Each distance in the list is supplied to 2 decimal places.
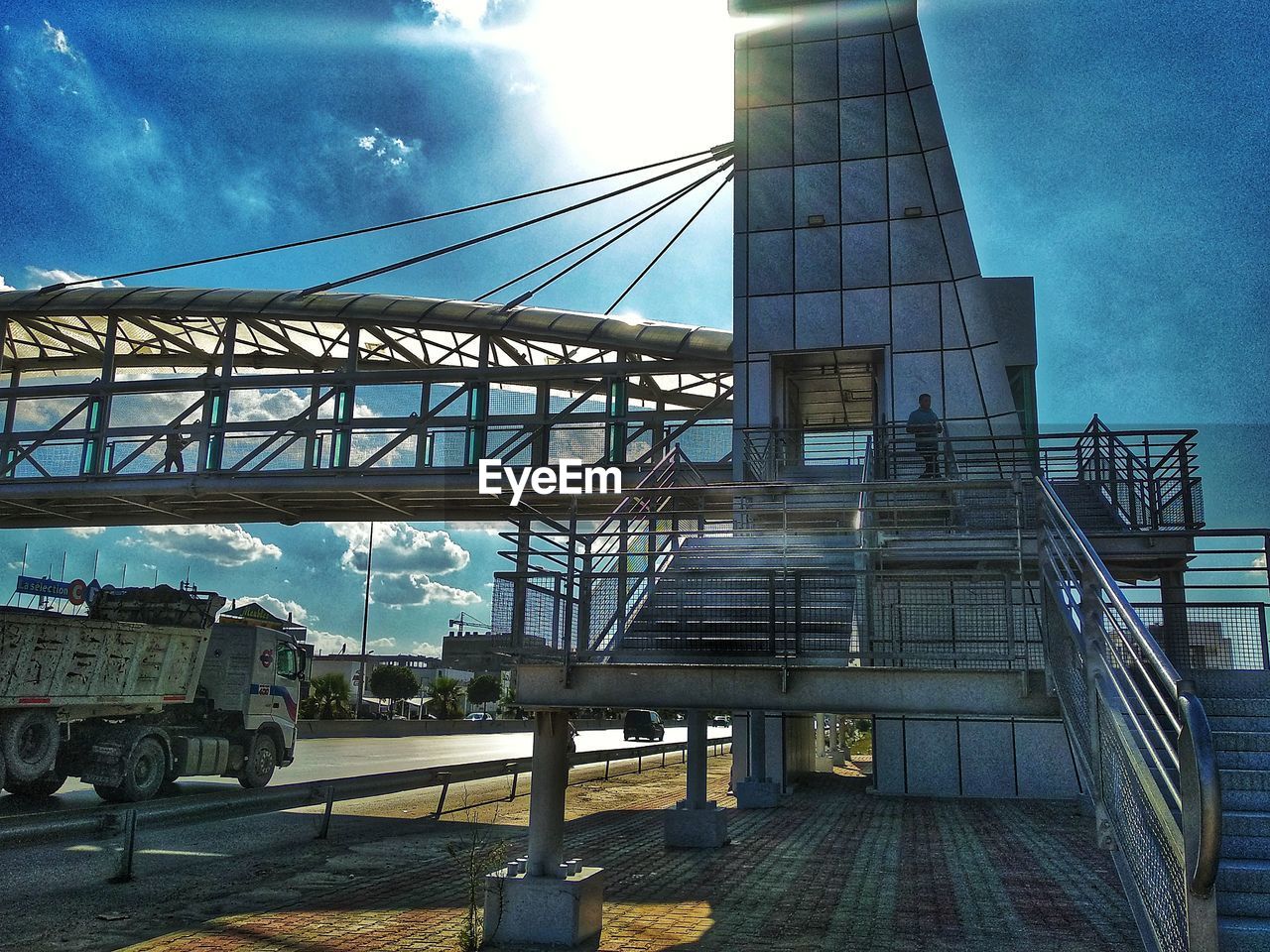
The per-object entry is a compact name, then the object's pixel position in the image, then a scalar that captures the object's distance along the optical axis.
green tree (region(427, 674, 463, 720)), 56.66
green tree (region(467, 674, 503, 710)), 76.88
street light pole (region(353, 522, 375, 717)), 67.11
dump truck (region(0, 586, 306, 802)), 17.05
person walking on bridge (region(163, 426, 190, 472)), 32.81
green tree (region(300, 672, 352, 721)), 45.19
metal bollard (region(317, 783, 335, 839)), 14.86
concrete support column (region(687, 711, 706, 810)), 13.97
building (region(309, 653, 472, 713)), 94.62
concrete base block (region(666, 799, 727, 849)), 13.85
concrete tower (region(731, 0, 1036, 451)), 24.06
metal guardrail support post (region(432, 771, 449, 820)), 17.47
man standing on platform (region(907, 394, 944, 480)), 19.52
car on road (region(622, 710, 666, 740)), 49.56
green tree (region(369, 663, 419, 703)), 67.19
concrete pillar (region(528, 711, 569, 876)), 8.59
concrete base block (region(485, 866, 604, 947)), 8.29
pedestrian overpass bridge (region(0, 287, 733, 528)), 30.42
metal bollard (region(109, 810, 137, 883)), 11.58
